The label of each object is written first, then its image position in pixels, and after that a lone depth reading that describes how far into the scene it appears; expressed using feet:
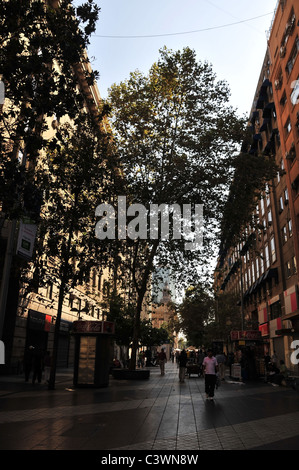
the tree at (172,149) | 76.38
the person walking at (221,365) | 76.38
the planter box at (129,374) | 75.51
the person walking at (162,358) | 94.58
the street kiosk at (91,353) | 57.00
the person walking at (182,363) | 72.61
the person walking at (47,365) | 60.59
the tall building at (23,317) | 45.42
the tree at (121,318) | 118.32
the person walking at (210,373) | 44.21
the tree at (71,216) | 54.49
